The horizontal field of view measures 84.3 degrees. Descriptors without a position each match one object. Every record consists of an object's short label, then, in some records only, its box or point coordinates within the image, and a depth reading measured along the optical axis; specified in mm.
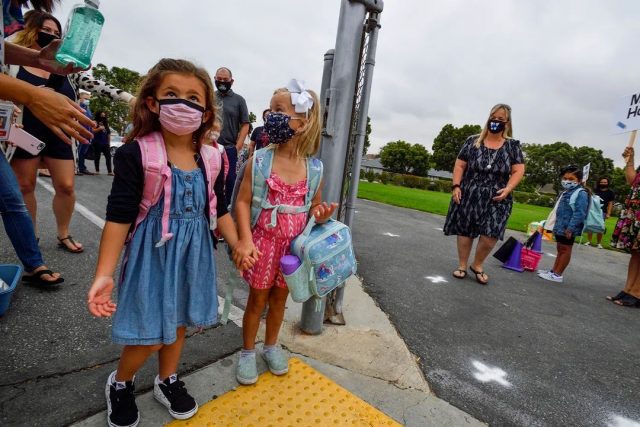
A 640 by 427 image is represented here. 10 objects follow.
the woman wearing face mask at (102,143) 10323
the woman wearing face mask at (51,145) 2570
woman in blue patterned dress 4066
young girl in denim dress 1425
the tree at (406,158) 69688
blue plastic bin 2506
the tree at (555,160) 65562
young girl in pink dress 1943
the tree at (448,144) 66656
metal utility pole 2223
